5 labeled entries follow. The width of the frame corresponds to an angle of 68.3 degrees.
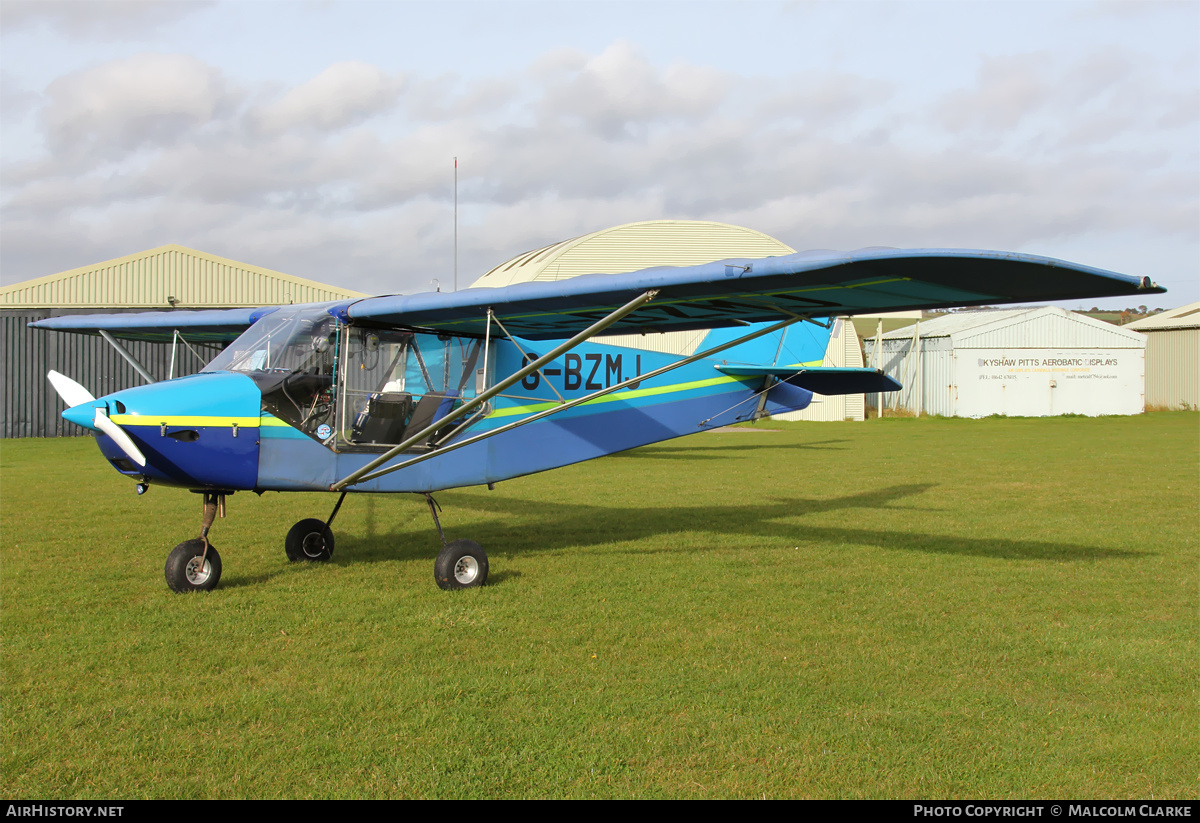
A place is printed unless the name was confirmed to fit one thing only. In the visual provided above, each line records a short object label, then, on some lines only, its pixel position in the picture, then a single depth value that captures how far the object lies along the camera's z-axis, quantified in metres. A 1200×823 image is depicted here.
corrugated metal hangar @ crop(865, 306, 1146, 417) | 38.28
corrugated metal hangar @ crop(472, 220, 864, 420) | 29.64
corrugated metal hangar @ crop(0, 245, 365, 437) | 27.23
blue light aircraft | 5.71
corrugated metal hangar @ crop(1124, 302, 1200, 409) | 44.66
